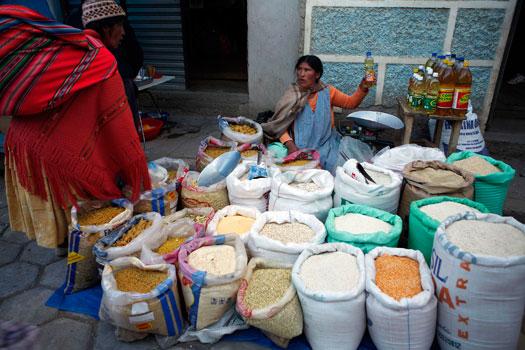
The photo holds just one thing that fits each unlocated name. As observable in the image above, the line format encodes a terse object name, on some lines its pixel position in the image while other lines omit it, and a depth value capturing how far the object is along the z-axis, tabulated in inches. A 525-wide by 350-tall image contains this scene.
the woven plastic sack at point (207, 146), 136.9
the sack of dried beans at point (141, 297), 80.7
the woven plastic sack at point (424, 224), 88.6
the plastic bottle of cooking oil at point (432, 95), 128.4
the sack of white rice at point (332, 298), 76.9
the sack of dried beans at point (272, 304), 78.9
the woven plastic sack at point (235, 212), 105.4
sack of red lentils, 74.3
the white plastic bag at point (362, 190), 103.5
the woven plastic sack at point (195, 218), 102.3
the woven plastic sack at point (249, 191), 111.5
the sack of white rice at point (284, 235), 91.6
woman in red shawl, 80.0
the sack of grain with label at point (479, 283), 70.0
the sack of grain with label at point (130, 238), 90.9
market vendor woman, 137.8
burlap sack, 101.7
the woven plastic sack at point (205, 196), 116.0
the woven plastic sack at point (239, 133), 141.9
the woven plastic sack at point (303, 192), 105.4
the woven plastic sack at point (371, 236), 90.6
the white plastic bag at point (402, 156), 120.2
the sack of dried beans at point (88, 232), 95.3
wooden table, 128.2
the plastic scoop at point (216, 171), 119.2
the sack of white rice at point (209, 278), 83.4
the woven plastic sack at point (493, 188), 106.3
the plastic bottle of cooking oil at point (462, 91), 125.8
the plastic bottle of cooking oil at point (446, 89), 126.4
